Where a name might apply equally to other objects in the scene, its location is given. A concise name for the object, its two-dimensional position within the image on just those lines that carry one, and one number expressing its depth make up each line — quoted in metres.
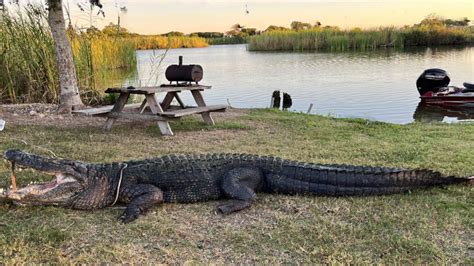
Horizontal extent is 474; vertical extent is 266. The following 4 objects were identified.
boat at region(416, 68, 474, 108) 11.04
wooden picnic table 6.28
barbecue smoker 6.86
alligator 3.28
